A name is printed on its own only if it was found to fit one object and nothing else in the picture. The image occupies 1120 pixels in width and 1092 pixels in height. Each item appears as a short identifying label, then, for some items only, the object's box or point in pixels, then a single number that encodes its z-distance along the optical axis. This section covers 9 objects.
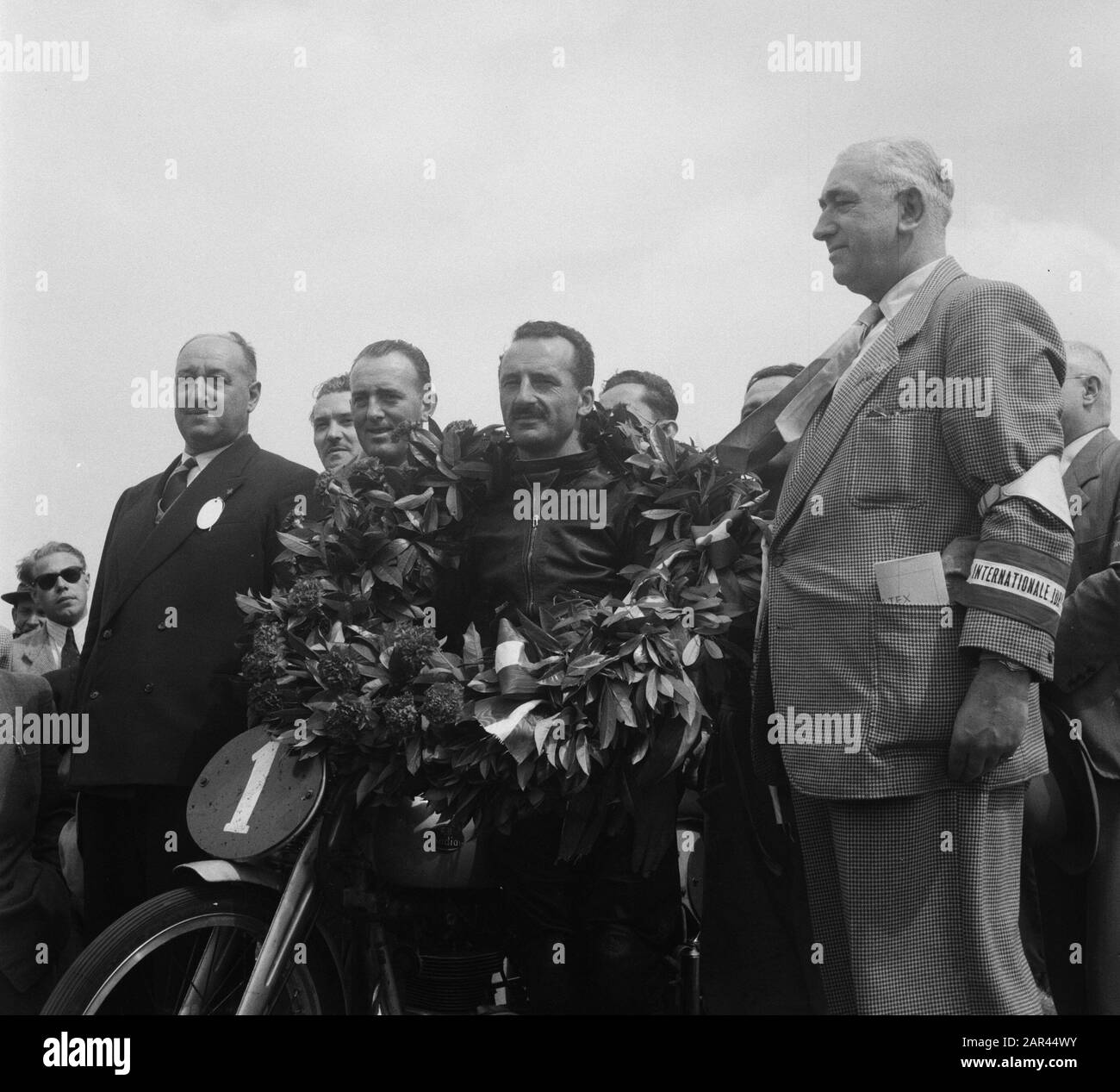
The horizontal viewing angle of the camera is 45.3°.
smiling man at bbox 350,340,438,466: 4.44
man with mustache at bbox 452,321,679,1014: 3.40
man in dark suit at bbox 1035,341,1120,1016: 3.39
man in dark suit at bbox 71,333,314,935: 3.86
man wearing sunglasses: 5.00
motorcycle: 3.18
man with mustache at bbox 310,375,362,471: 5.23
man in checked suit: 2.82
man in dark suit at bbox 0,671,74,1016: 4.05
